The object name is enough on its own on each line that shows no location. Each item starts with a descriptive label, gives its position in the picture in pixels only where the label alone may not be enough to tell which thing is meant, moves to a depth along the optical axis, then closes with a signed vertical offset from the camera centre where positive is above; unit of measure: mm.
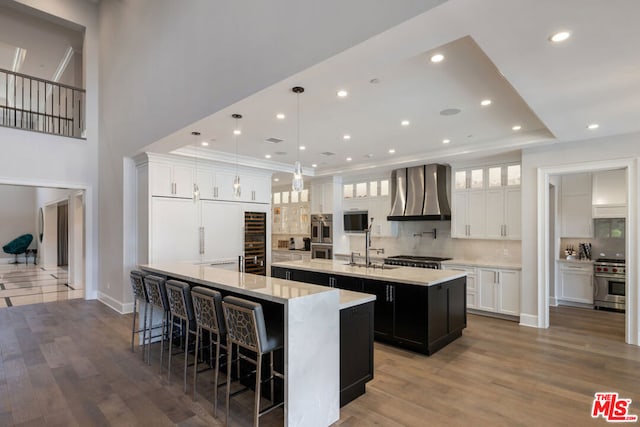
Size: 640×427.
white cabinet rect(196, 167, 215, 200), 6094 +569
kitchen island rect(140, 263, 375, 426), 2365 -1002
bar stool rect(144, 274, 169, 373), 3596 -874
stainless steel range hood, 6320 +365
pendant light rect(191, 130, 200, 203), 4273 +1007
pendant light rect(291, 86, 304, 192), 2977 +340
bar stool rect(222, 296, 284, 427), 2363 -871
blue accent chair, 12234 -1186
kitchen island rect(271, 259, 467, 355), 3875 -1070
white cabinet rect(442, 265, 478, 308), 5711 -1260
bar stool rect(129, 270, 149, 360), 3947 -895
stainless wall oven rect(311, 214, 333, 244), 7949 -367
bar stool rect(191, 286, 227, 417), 2797 -853
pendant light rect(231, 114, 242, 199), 3671 +1059
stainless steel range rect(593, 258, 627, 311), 5691 -1214
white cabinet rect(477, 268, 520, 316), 5270 -1253
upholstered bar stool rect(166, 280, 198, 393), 3236 -860
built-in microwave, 7633 -187
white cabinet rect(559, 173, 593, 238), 6223 +129
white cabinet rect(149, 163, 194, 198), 5504 +564
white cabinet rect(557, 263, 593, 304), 6012 -1282
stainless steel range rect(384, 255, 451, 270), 6016 -898
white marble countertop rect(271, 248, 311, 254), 8867 -1013
